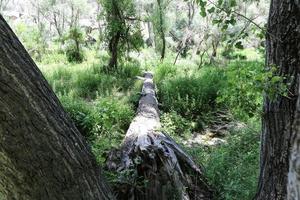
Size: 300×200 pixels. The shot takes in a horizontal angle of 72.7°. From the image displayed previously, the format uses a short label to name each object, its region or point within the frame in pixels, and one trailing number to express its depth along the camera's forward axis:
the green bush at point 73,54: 9.84
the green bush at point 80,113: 3.98
